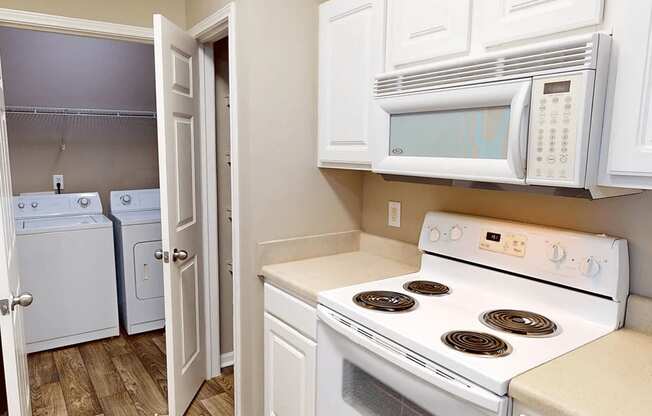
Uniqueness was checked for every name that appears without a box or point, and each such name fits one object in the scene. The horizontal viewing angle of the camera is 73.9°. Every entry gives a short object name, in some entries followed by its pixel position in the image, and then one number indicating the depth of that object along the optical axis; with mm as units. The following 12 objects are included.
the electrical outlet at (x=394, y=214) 2098
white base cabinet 1696
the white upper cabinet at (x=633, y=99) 1010
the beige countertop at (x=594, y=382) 915
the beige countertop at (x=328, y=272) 1728
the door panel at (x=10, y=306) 1372
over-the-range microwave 1074
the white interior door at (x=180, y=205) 1987
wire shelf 3438
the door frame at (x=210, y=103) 1929
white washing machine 2900
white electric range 1109
